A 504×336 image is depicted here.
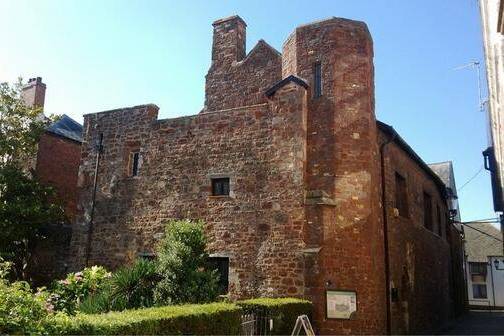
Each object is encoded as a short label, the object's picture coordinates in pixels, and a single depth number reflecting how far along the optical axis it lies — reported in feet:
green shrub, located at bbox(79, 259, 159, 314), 35.68
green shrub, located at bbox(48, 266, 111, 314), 40.55
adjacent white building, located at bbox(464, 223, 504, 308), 128.26
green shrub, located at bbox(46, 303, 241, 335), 19.22
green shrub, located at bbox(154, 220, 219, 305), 37.09
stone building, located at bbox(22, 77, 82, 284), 55.77
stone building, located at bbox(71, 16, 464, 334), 41.11
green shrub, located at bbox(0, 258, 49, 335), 17.22
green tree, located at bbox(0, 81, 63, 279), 53.36
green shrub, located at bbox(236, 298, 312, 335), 33.37
